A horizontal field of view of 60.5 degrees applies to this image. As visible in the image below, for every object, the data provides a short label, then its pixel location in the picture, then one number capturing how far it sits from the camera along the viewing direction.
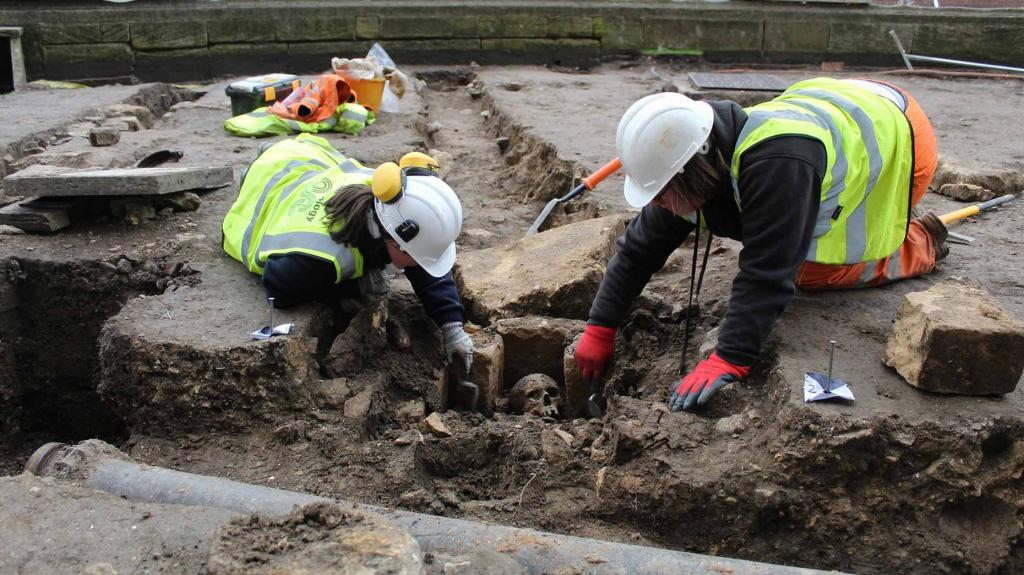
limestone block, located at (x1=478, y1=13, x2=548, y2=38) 10.45
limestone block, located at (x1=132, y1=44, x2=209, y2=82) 9.66
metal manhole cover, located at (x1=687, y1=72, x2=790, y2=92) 8.50
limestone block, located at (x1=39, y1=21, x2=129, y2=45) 9.34
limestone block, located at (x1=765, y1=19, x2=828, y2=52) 10.53
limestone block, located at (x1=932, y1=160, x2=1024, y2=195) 4.84
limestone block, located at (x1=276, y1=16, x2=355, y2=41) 9.91
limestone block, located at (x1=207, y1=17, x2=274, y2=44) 9.76
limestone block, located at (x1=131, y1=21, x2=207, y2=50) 9.55
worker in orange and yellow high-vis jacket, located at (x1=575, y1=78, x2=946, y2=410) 2.79
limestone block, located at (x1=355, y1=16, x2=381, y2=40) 10.12
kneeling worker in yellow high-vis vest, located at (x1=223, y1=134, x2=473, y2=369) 3.32
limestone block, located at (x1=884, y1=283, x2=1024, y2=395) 2.60
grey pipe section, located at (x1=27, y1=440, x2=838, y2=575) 2.29
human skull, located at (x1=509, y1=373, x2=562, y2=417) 3.67
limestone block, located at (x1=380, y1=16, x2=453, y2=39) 10.20
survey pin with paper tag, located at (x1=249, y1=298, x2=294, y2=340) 3.20
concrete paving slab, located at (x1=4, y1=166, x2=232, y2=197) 3.99
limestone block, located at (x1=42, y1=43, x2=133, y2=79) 9.44
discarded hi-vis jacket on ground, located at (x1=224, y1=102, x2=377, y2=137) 6.54
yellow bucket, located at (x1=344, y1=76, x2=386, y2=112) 7.10
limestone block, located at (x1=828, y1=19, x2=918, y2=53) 10.53
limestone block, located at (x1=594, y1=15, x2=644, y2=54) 10.65
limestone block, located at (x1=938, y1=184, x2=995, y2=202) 4.78
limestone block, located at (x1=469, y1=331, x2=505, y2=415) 3.84
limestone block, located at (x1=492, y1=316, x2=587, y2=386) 3.95
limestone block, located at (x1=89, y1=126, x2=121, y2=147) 5.91
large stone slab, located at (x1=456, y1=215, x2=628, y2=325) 4.07
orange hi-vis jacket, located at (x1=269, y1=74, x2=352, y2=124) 6.62
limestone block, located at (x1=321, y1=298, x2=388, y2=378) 3.52
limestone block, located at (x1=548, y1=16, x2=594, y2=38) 10.52
